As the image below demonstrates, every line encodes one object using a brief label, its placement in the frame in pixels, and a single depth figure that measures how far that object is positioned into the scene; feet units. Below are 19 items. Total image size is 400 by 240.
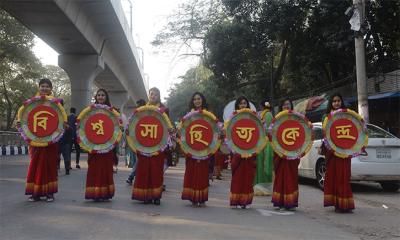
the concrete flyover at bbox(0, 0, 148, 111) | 59.21
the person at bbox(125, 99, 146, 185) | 35.01
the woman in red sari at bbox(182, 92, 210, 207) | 25.95
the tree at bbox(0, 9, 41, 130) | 115.96
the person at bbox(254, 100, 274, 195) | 32.94
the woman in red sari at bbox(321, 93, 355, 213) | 25.58
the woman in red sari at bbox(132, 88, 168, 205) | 25.76
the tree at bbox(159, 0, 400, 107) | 69.77
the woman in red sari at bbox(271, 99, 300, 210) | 25.39
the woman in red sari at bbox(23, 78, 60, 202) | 25.30
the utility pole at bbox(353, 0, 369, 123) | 47.03
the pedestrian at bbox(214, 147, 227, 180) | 46.32
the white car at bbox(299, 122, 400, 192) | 34.17
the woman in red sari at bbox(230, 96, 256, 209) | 25.73
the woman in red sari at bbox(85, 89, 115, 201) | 25.67
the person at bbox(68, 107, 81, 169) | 45.05
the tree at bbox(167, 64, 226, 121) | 121.60
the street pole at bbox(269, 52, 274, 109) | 85.76
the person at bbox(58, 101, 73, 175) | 42.75
